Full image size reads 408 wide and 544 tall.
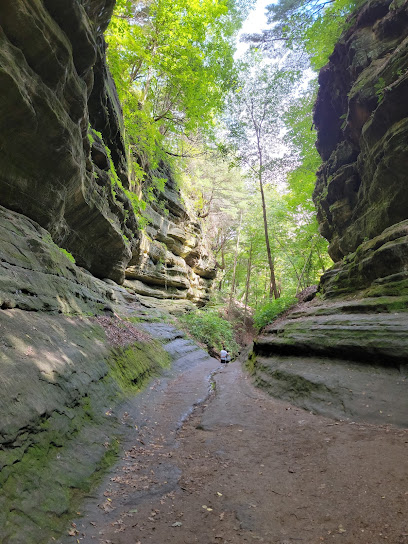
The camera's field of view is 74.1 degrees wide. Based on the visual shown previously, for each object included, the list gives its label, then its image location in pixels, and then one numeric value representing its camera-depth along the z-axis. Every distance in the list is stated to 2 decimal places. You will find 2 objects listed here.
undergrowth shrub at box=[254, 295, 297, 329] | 16.42
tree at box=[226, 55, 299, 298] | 21.75
